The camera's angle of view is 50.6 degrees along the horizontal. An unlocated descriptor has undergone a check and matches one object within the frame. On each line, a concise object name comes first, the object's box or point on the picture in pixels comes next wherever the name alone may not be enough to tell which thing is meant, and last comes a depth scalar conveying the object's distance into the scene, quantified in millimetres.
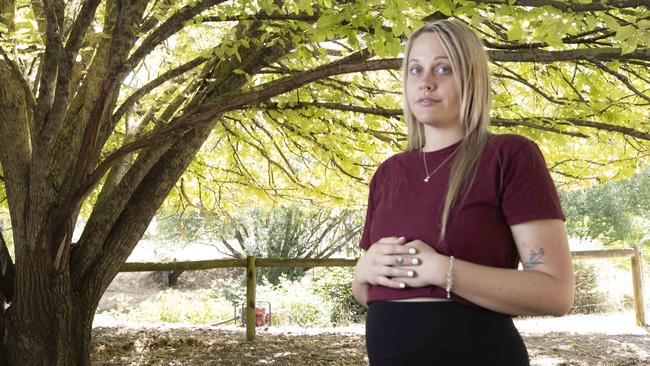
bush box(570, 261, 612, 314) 11211
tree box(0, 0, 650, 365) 3079
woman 1200
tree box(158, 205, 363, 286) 17859
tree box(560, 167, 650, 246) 18656
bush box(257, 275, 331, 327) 12281
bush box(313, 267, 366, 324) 12164
